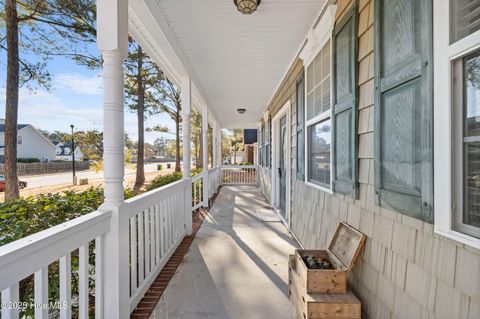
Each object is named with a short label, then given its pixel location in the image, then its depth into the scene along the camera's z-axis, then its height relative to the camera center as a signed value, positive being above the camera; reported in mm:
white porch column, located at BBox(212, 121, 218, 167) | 9227 +589
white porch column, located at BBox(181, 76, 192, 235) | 3764 +255
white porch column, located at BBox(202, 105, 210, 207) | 5867 +186
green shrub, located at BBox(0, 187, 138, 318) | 1500 -419
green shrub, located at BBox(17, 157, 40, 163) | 26875 -116
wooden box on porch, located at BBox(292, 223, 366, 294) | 1629 -774
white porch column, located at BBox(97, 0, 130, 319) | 1626 +122
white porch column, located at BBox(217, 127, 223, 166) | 9592 +549
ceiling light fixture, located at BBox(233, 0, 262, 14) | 2100 +1345
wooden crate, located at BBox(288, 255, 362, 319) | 1510 -927
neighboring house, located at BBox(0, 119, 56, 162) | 28750 +1750
